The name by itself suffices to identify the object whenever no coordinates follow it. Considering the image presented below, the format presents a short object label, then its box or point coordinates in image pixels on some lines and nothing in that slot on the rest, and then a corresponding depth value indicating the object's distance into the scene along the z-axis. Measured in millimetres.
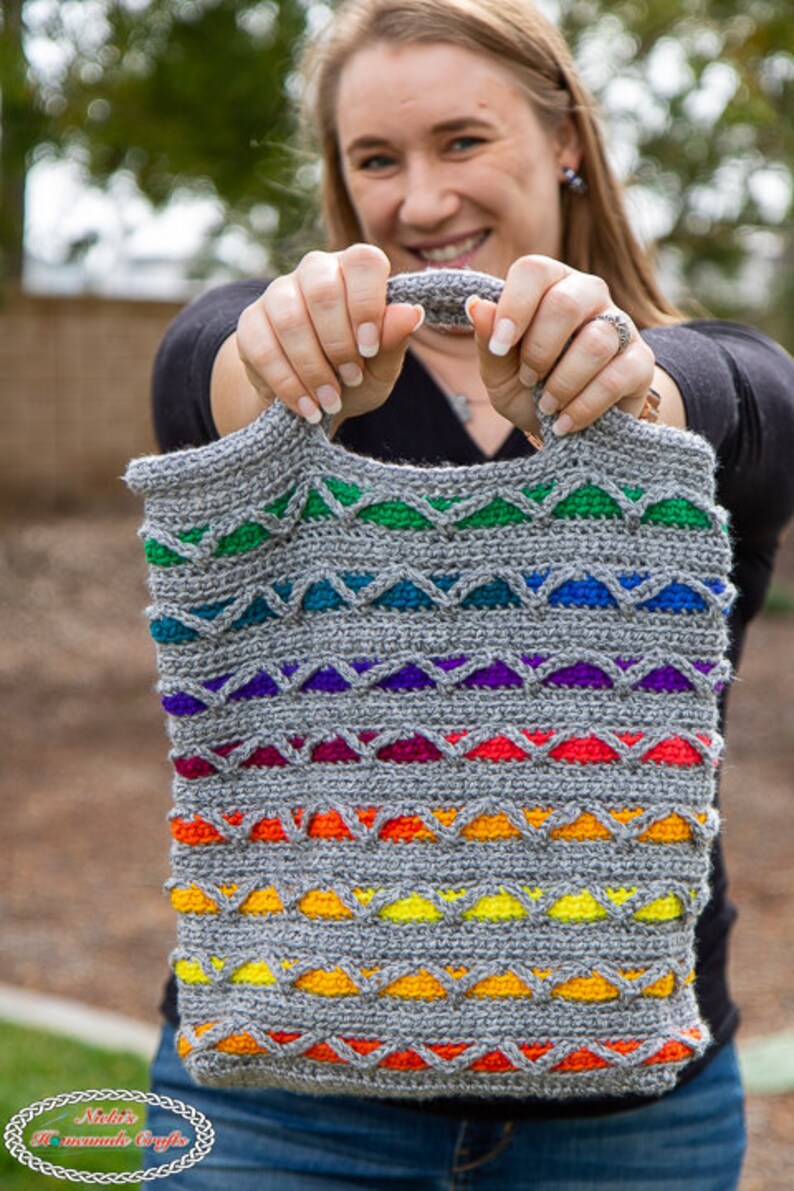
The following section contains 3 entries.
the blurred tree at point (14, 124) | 5312
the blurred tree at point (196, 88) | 5551
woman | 1398
